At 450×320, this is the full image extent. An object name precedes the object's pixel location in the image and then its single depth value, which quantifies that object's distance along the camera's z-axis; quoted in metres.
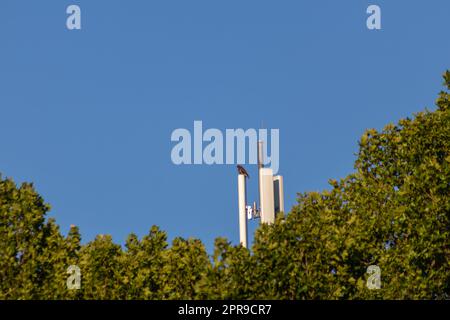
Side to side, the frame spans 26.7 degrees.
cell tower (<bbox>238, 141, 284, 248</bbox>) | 50.44
